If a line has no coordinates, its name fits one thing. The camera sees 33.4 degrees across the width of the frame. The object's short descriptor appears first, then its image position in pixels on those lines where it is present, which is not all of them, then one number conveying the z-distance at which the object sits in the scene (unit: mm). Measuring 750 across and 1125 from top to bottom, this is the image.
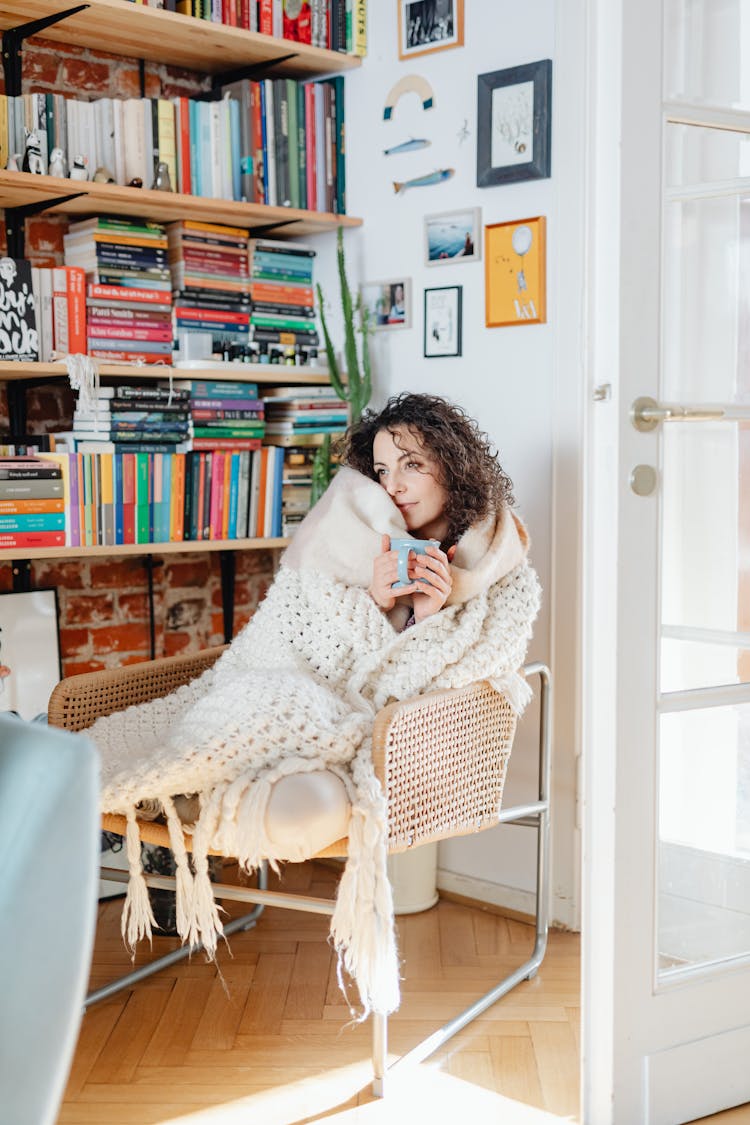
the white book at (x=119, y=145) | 2789
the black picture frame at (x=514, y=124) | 2676
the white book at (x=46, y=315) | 2697
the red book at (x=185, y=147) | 2885
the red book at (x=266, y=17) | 2973
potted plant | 2994
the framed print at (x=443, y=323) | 2889
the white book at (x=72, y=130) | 2717
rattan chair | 2023
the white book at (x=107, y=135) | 2775
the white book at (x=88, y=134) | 2744
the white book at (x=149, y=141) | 2826
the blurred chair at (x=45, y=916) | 851
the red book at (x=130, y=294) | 2762
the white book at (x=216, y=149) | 2939
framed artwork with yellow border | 2711
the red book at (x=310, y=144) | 3086
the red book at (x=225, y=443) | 2971
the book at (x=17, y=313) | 2607
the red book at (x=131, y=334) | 2777
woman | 1946
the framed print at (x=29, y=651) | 2766
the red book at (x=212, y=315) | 2934
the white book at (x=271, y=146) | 3020
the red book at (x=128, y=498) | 2789
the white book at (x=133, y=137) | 2805
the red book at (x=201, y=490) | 2938
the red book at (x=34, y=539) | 2584
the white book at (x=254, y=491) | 3045
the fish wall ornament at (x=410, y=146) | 2944
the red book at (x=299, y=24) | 3027
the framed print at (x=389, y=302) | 3014
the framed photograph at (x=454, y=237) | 2848
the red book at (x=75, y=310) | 2723
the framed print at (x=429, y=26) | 2838
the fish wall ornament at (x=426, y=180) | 2902
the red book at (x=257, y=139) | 3002
